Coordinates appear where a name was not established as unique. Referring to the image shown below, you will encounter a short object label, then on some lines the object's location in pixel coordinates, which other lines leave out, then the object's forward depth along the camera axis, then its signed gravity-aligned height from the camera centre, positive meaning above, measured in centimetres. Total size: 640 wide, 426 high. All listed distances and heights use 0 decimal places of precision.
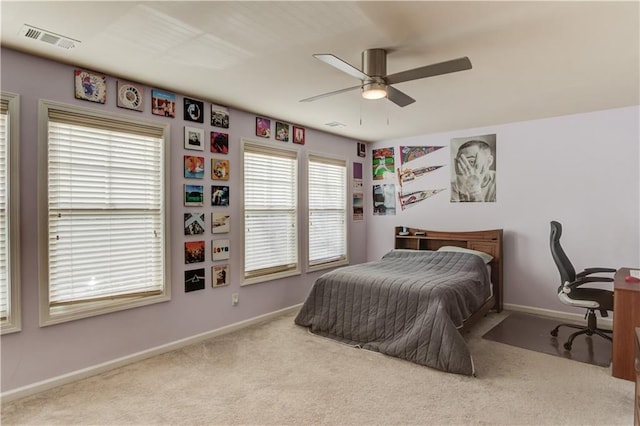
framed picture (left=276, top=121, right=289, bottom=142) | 439 +94
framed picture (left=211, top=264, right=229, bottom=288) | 370 -64
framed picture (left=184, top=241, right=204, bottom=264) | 348 -38
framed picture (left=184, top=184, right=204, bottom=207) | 347 +15
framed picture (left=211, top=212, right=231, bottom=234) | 370 -12
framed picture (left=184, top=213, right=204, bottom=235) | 347 -11
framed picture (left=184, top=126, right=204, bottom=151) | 346 +69
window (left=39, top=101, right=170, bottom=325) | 270 -1
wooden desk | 271 -87
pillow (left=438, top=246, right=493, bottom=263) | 434 -49
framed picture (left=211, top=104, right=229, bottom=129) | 370 +96
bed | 296 -85
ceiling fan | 221 +84
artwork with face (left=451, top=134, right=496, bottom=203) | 471 +53
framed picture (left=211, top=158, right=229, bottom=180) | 369 +43
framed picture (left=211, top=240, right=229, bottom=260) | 370 -38
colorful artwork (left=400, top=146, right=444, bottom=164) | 520 +84
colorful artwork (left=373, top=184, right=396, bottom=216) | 559 +16
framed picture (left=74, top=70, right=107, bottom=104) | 280 +96
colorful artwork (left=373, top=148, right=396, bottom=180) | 559 +72
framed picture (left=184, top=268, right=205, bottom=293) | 349 -65
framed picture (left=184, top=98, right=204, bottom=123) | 347 +95
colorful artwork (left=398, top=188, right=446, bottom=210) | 520 +20
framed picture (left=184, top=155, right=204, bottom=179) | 346 +42
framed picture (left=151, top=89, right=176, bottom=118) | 324 +96
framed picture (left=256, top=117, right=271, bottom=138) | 415 +95
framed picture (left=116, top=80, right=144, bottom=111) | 303 +96
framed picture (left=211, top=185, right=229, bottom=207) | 369 +16
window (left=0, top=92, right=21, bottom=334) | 248 -1
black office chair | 321 -75
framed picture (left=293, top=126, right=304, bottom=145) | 460 +95
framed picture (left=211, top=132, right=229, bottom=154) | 370 +69
